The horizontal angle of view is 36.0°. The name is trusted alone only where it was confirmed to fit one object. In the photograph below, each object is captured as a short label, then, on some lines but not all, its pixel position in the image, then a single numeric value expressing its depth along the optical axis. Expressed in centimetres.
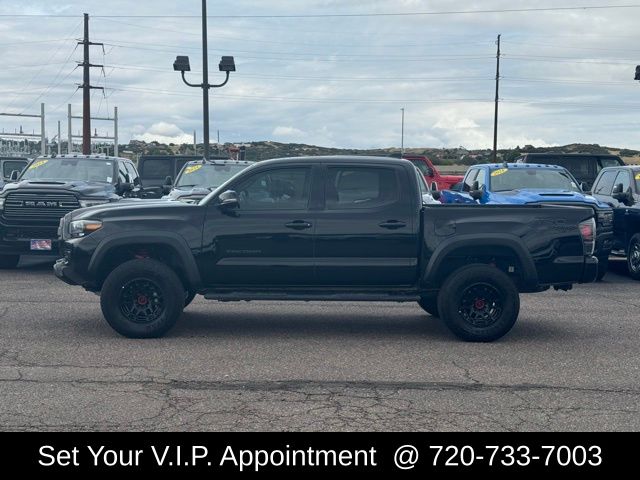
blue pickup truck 1597
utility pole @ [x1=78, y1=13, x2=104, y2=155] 4919
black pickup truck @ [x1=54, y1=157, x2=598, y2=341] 1001
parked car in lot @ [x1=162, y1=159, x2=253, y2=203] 1889
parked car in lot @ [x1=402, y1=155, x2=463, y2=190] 2875
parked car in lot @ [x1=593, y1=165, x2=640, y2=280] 1606
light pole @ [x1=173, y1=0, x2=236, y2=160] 3095
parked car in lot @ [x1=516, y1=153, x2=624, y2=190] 2317
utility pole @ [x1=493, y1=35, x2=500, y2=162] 5953
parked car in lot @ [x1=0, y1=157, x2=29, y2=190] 2850
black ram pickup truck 1597
